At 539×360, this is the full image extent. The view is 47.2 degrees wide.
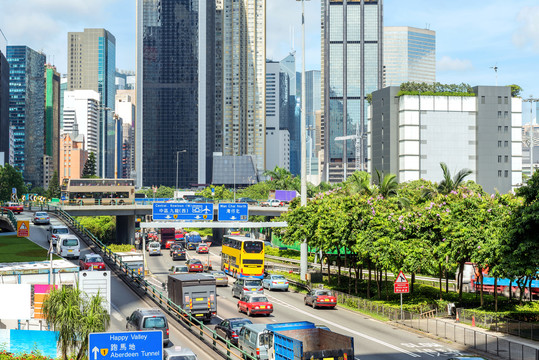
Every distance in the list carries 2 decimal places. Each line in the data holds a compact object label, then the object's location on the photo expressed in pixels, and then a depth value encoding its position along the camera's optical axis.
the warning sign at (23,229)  56.25
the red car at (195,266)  65.88
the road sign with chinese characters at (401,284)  42.88
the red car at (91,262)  55.22
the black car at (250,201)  119.54
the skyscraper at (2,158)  176.50
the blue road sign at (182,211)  72.81
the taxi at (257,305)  44.44
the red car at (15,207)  94.46
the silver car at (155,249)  96.62
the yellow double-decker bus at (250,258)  63.62
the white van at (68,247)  63.78
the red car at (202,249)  99.50
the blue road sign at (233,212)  76.50
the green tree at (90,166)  190.38
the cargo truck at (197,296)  40.53
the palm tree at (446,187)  65.38
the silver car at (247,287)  52.34
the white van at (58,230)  70.16
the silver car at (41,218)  83.12
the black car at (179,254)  88.06
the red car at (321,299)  50.10
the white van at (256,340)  29.91
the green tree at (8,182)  150.88
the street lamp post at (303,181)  62.83
